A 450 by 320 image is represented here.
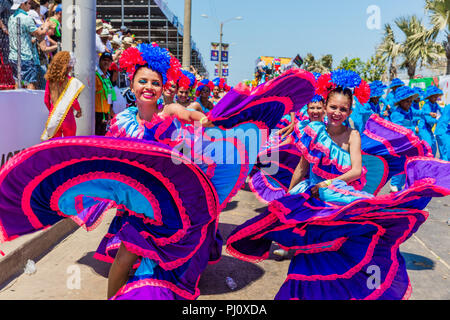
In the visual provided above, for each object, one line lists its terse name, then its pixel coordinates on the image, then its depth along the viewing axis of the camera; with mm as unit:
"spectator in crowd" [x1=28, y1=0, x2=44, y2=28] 7281
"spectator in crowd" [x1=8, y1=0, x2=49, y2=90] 6496
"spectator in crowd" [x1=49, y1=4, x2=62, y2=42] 7638
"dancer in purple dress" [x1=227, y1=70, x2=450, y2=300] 2898
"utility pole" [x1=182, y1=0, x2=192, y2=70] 13742
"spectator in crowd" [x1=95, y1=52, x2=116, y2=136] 7746
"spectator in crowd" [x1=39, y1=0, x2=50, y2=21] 8016
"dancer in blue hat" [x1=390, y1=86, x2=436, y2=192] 7453
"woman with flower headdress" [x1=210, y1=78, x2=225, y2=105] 9105
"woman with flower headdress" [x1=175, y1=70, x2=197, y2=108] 6798
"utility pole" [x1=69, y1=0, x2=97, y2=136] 5973
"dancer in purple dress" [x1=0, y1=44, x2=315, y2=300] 2473
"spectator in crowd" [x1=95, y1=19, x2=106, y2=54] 8930
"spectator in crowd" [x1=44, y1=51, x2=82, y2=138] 5719
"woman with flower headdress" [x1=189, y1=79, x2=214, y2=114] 7703
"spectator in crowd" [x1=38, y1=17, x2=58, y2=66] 7198
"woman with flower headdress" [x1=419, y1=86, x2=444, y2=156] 8773
